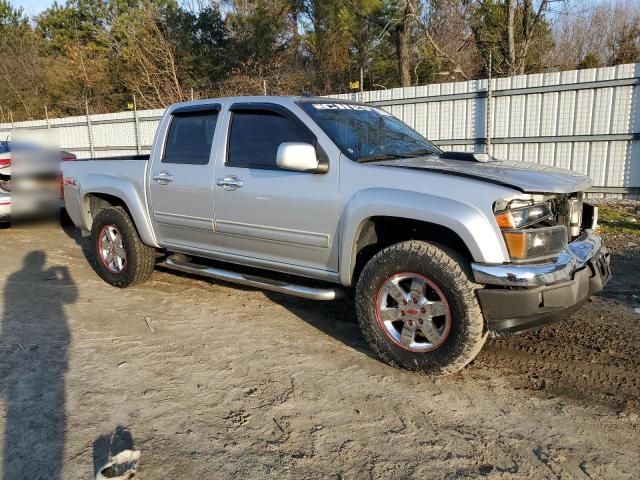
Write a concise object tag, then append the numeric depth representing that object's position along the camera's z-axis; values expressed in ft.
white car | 25.79
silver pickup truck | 9.98
